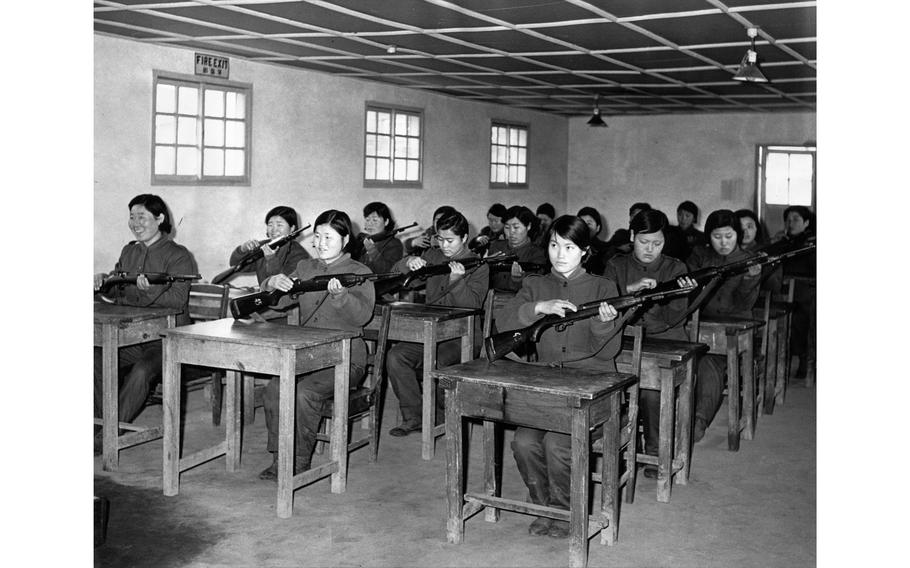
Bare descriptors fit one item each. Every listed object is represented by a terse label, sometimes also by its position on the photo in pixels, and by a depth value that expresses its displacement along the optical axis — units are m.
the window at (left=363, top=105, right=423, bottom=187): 8.98
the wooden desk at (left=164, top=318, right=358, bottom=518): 3.80
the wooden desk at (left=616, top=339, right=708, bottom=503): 4.11
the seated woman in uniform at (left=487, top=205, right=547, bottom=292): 7.06
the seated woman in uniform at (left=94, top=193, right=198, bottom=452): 4.98
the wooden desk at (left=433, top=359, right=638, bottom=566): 3.19
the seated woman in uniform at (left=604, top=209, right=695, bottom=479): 4.93
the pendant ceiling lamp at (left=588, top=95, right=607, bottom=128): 9.95
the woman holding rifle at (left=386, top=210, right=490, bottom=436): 5.43
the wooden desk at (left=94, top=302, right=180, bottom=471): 4.48
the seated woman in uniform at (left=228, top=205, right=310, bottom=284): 6.35
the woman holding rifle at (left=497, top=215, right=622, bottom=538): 3.61
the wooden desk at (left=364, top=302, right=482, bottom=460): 4.90
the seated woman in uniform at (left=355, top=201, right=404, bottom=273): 7.63
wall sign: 7.05
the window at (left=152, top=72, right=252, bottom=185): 6.91
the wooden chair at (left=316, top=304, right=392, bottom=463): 4.36
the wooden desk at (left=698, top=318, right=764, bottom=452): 4.98
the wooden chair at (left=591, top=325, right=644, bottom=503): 3.85
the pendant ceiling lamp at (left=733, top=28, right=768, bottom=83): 5.45
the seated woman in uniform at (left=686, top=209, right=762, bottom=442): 6.07
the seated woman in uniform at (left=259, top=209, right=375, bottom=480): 4.33
